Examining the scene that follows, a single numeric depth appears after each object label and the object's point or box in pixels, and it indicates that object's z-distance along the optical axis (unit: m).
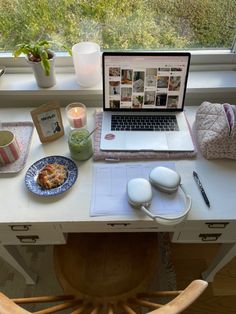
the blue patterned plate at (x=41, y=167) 0.78
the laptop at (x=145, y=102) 0.90
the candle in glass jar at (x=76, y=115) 0.96
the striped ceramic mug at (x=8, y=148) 0.84
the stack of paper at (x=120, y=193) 0.73
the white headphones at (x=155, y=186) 0.72
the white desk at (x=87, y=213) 0.72
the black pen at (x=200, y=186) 0.75
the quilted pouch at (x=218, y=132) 0.84
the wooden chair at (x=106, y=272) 0.77
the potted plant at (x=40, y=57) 0.96
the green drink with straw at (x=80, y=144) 0.84
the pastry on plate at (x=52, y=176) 0.79
